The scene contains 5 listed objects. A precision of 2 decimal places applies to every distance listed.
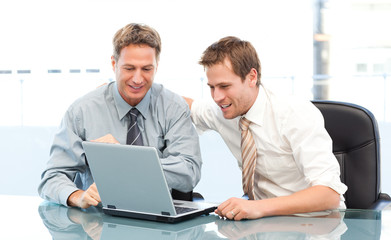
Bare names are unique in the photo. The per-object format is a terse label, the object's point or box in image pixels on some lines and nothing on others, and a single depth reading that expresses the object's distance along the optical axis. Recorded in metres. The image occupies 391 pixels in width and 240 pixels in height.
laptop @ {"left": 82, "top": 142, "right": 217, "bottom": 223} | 1.46
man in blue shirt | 1.94
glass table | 1.42
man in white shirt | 1.77
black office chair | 2.07
